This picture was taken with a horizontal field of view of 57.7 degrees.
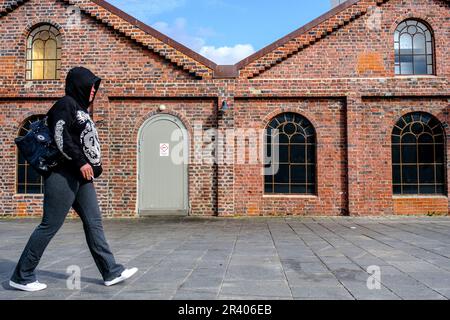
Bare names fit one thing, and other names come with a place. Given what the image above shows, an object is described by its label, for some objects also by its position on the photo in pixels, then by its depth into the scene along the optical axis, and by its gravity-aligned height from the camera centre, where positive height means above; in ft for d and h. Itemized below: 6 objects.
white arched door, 37.14 +0.55
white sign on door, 37.37 +2.48
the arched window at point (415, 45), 37.73 +12.11
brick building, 36.65 +5.74
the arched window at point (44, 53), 38.96 +11.91
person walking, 12.26 -0.21
